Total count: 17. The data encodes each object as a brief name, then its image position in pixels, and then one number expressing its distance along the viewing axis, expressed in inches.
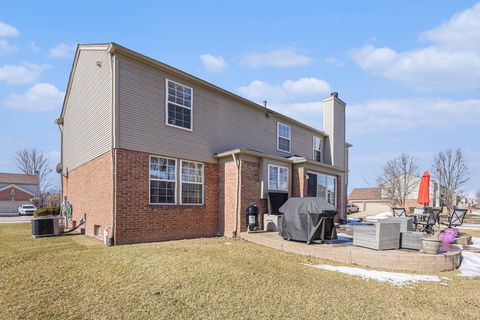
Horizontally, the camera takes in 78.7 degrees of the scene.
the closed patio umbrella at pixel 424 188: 537.6
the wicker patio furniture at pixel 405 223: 422.2
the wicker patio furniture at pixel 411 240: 332.8
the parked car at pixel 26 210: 1482.8
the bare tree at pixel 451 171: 1508.4
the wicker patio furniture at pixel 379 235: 328.2
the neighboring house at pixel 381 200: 1833.2
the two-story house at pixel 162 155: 376.8
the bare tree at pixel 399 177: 1578.6
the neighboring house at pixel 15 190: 1823.3
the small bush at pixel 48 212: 642.7
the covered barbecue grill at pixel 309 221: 365.7
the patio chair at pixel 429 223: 477.8
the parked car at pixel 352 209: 1482.5
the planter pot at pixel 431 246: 304.8
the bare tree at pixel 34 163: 2009.1
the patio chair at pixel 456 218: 536.1
